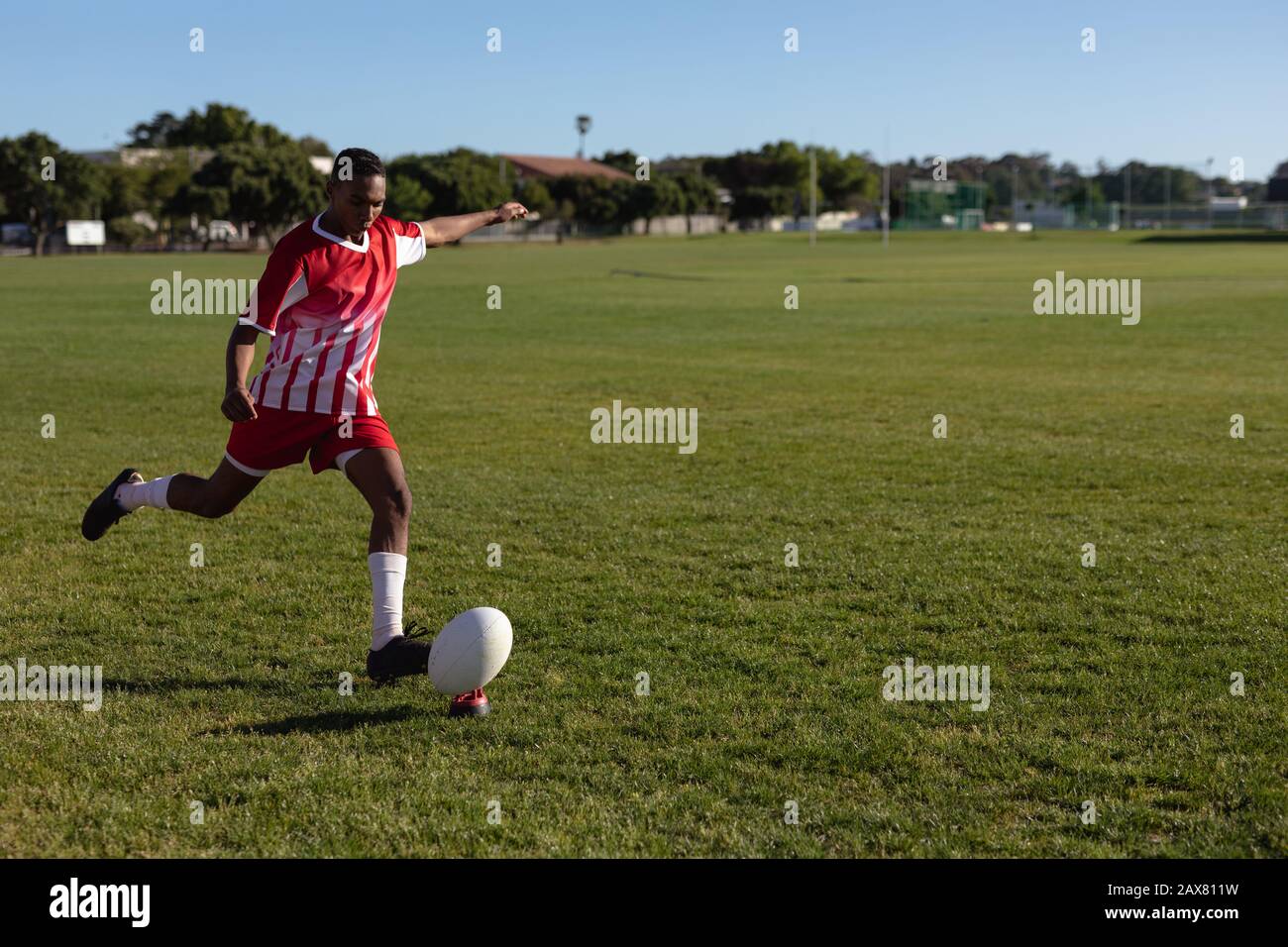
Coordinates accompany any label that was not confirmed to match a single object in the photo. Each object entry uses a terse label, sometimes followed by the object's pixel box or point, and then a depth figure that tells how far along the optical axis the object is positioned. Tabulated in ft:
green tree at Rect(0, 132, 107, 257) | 272.72
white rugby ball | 17.25
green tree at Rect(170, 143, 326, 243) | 279.69
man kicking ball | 18.31
